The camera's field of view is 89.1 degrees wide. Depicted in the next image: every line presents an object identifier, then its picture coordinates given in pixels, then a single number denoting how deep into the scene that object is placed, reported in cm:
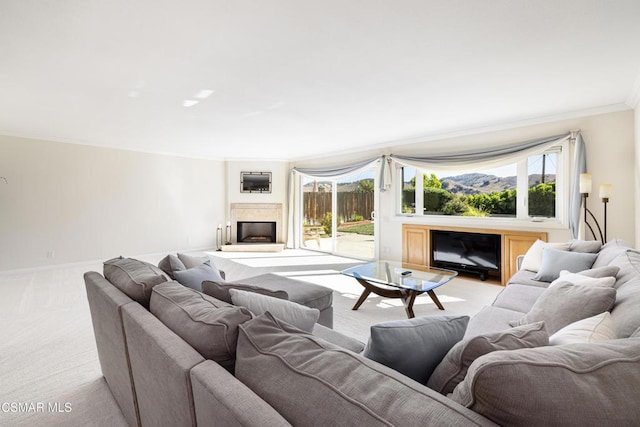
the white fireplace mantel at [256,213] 805
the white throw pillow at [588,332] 122
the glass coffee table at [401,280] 314
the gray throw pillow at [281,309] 144
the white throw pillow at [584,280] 184
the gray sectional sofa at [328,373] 64
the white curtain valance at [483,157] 439
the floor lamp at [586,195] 383
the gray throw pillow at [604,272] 210
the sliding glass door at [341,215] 673
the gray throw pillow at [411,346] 103
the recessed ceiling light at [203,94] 336
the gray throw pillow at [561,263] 288
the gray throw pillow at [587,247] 317
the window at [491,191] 456
